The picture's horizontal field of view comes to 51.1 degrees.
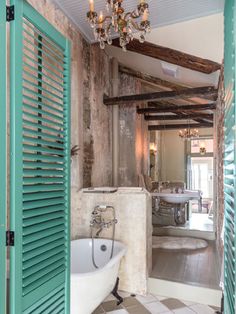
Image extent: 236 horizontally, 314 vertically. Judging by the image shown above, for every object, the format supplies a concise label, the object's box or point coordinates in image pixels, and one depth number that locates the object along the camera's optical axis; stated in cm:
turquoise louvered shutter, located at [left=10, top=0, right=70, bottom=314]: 129
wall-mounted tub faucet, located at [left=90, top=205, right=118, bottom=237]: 302
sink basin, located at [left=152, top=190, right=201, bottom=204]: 480
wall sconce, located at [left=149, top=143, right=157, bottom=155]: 641
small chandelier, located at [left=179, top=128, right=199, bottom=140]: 574
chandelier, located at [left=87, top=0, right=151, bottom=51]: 184
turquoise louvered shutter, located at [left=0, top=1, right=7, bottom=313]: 124
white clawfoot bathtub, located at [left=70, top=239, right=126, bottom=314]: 212
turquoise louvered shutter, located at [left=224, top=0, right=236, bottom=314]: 129
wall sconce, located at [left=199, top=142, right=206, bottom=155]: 606
